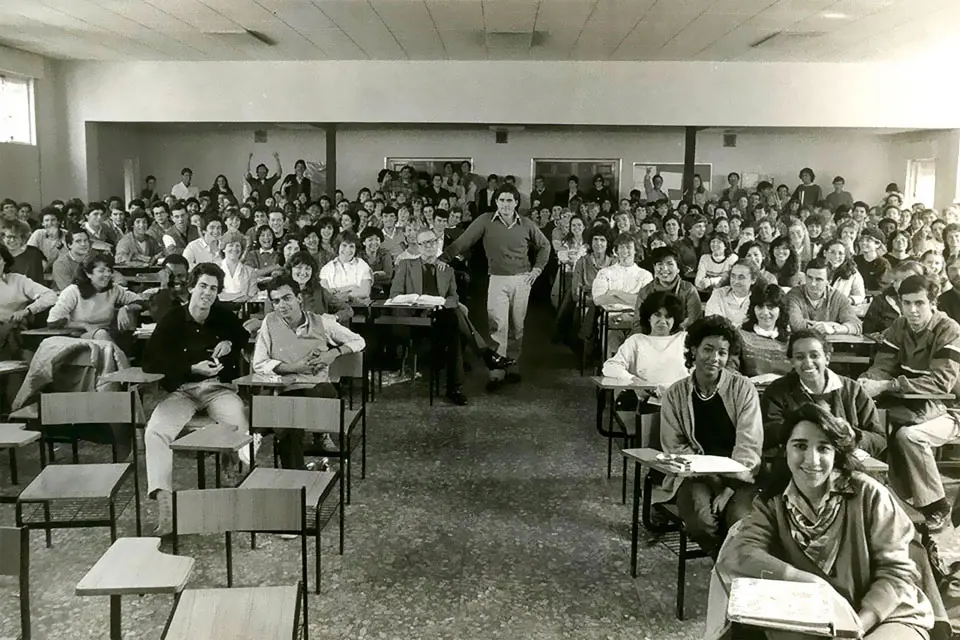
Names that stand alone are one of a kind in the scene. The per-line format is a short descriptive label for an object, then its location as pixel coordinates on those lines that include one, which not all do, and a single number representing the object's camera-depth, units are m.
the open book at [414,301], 6.38
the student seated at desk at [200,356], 4.32
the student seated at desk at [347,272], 7.23
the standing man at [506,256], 7.00
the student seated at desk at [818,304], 5.72
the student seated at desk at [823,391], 3.66
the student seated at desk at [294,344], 4.66
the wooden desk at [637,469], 3.06
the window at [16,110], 10.52
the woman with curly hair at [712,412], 3.34
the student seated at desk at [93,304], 5.47
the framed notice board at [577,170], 14.16
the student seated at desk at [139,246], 8.68
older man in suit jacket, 6.95
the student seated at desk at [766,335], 4.93
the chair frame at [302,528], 2.63
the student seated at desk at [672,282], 5.73
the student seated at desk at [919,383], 4.14
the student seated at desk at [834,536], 2.27
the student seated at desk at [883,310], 5.81
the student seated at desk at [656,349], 4.49
